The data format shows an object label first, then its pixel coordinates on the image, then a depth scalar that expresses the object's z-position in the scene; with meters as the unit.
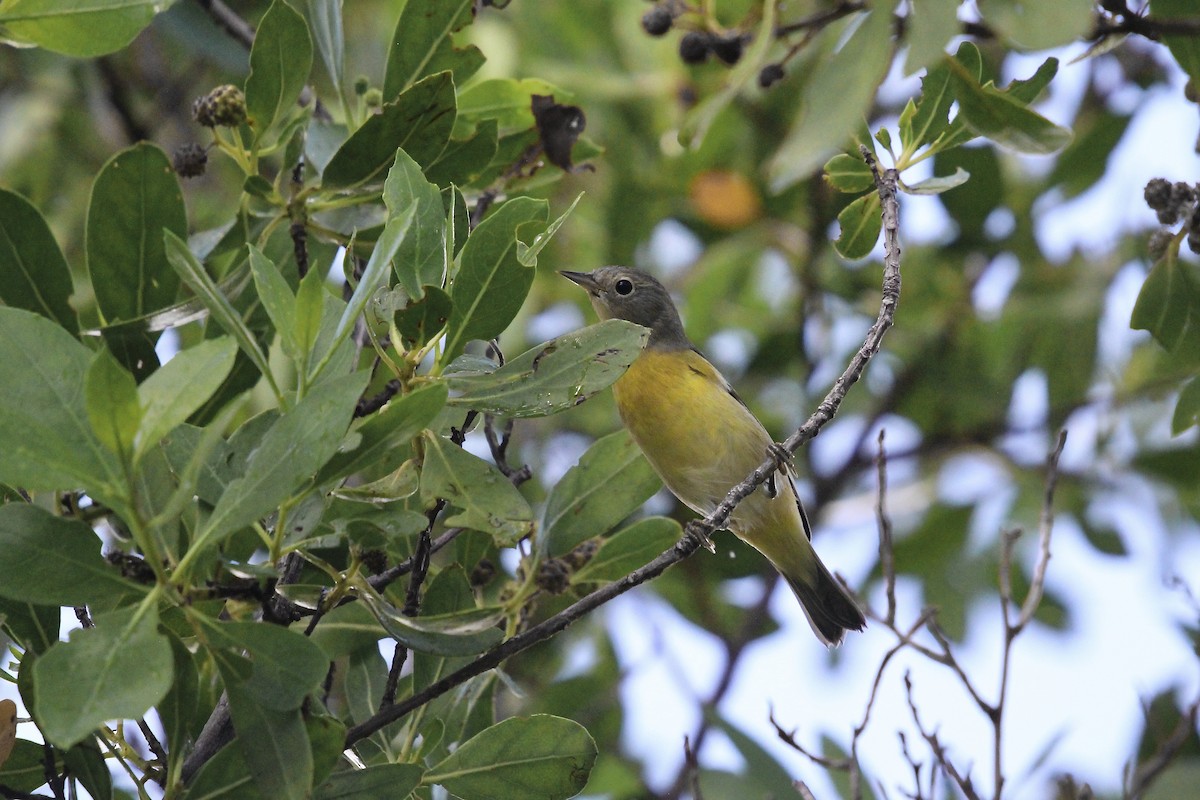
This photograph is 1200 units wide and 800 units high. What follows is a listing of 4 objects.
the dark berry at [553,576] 5.26
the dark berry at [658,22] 7.57
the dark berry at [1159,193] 5.79
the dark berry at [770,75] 6.88
